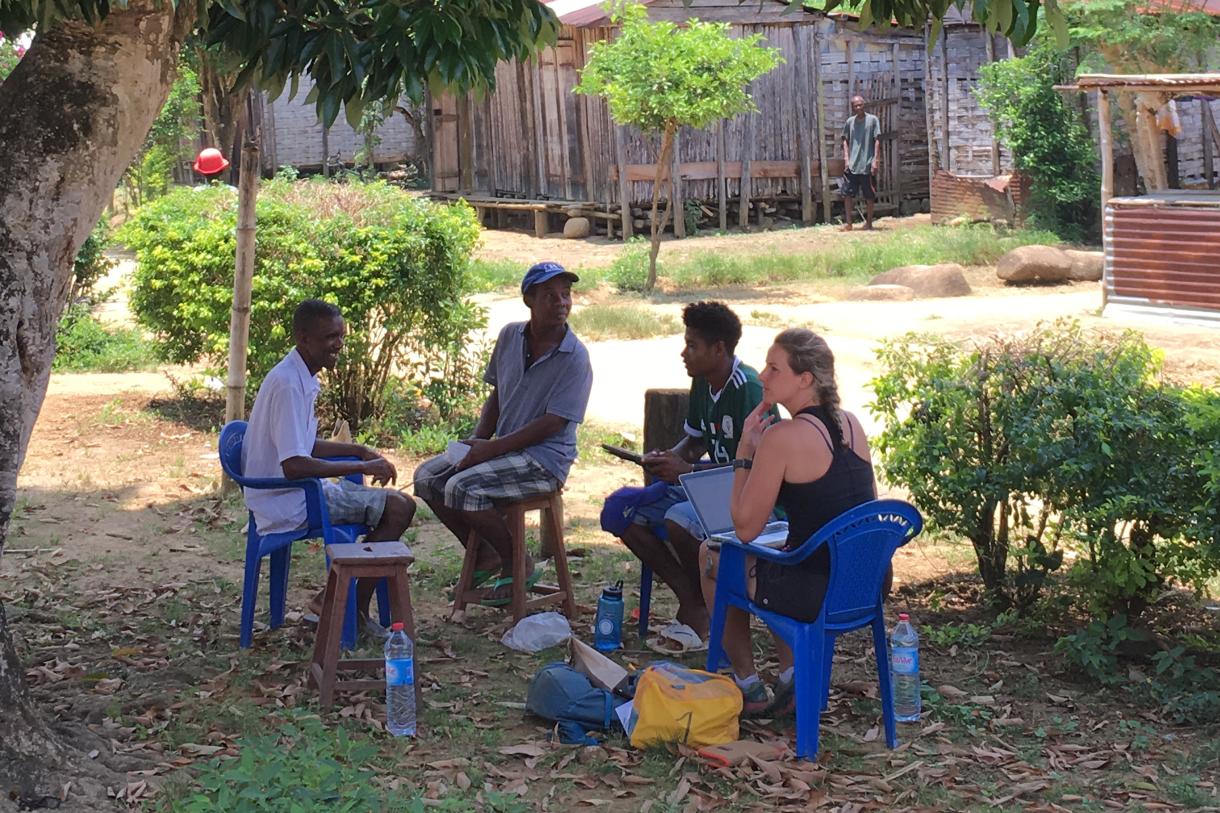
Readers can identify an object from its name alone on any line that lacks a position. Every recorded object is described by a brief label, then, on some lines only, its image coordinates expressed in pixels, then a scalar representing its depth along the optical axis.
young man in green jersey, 5.71
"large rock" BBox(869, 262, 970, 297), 16.53
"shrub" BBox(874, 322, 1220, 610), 5.43
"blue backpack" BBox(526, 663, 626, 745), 4.88
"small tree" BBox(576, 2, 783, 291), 16.61
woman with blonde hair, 4.73
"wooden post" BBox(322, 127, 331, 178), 27.65
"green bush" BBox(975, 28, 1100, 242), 20.28
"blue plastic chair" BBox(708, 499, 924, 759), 4.68
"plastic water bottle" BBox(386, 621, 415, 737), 4.85
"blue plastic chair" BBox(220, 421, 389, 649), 5.64
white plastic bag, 5.90
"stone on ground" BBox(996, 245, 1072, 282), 17.38
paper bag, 5.03
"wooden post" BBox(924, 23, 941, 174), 23.19
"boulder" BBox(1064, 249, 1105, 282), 17.62
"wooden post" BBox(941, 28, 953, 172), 23.14
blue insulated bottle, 5.79
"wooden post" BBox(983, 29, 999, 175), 22.36
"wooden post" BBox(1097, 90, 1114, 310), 14.30
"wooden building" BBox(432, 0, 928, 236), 21.75
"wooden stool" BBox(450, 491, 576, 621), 6.06
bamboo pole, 7.79
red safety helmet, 15.10
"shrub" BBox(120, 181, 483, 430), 9.30
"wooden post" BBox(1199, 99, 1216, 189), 20.58
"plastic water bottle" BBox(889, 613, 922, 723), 5.04
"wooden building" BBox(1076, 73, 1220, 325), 14.02
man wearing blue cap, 6.09
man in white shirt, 5.56
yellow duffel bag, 4.70
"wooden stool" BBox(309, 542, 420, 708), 5.12
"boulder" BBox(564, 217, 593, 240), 22.61
